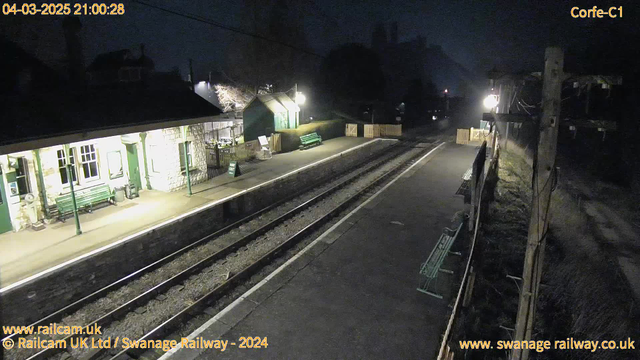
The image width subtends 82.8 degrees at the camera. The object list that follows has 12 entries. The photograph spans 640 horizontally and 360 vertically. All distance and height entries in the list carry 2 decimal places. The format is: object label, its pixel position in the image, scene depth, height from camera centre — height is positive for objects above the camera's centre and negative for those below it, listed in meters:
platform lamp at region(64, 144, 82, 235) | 10.36 -2.25
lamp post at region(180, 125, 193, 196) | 14.14 -0.94
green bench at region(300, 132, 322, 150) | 25.52 -1.52
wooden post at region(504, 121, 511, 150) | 26.59 -1.82
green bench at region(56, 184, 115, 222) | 11.53 -2.48
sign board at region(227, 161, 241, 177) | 17.31 -2.29
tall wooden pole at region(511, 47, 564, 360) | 4.39 -0.97
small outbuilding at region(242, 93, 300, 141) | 25.92 +0.24
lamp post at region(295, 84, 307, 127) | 27.52 +1.58
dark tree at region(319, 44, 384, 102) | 45.34 +5.54
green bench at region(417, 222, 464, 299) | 7.98 -3.40
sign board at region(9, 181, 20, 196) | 10.52 -1.81
